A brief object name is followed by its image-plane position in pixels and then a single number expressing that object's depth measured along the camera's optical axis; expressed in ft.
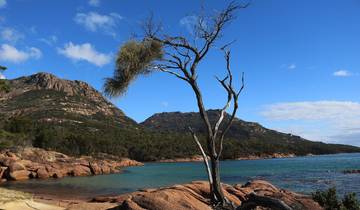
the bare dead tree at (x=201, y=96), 45.37
